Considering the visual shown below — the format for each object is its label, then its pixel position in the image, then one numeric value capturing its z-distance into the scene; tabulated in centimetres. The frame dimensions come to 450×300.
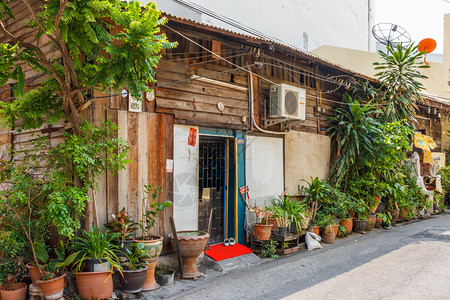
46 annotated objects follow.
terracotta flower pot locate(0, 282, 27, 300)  478
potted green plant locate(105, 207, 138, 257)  548
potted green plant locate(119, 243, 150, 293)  522
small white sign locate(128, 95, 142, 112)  611
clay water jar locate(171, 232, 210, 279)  614
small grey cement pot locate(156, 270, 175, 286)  582
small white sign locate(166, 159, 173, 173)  660
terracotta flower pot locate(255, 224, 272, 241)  756
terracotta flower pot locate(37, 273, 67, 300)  459
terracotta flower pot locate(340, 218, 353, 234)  959
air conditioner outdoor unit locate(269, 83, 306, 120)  841
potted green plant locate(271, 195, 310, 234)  801
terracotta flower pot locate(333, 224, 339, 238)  889
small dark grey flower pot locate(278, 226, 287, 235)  776
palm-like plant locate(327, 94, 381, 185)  1006
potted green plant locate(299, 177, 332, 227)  903
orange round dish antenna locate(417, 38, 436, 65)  1650
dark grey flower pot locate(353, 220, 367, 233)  979
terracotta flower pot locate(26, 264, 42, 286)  489
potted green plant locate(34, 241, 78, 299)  462
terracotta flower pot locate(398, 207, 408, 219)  1165
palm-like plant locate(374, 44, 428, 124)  1087
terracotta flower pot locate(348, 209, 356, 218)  992
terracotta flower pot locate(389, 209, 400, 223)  1119
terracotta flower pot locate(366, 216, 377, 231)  1014
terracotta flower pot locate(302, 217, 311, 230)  831
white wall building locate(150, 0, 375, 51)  1271
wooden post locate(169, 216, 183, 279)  614
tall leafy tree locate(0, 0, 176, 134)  427
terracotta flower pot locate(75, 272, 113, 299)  488
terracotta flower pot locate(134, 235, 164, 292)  557
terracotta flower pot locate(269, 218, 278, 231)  787
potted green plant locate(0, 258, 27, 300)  479
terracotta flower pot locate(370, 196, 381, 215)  1034
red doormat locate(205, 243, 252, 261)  694
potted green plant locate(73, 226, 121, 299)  488
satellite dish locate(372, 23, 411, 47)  1638
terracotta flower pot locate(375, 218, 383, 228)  1058
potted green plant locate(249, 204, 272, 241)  757
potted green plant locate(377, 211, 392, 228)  1039
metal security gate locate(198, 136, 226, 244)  761
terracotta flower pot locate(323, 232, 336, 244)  874
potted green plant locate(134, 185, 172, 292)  560
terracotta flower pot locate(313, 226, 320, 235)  868
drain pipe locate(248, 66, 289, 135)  830
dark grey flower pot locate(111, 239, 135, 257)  543
